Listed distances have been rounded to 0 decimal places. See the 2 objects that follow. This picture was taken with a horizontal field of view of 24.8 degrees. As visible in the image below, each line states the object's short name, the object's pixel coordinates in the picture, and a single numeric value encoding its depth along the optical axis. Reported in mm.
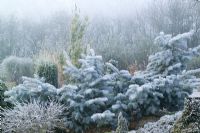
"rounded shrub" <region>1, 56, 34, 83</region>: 15320
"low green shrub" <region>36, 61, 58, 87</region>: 10750
